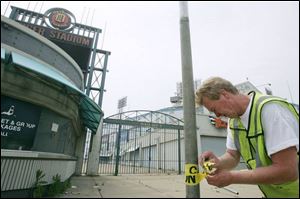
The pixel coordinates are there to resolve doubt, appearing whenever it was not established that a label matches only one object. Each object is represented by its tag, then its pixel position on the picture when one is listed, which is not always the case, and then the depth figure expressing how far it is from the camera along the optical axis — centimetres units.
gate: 1411
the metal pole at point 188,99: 217
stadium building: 484
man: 129
